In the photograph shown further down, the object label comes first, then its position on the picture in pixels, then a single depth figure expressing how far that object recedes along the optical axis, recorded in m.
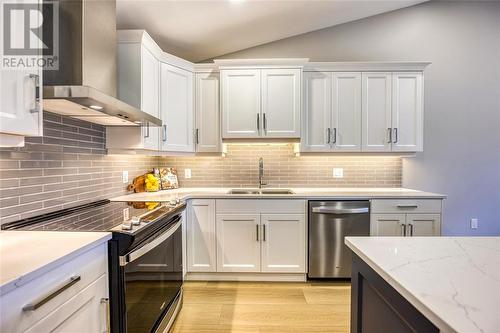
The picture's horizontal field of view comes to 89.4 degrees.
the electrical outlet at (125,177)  2.54
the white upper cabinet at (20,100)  0.96
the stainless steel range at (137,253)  1.24
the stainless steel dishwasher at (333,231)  2.50
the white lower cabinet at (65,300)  0.77
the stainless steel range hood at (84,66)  1.25
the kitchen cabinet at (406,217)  2.50
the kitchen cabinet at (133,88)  2.18
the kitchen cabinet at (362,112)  2.79
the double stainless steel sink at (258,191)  2.95
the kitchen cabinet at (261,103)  2.75
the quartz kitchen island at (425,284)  0.58
